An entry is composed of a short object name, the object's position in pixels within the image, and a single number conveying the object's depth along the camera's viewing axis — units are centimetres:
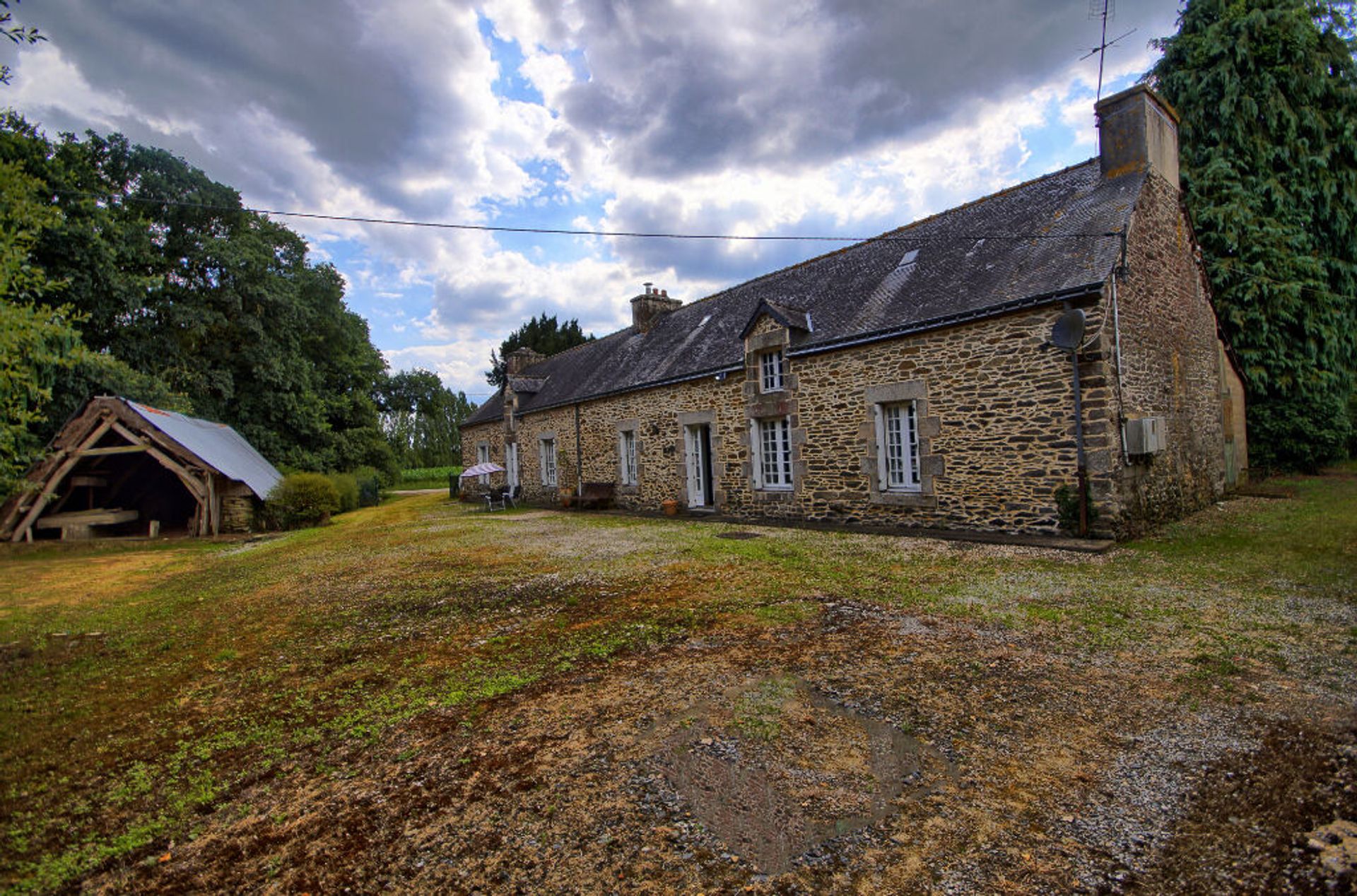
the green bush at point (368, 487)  2106
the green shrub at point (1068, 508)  809
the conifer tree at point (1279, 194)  1421
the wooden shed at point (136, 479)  1266
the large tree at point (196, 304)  1457
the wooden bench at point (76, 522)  1313
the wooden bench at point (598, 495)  1577
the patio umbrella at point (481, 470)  1864
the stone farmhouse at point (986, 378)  822
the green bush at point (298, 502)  1465
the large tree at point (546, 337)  3988
